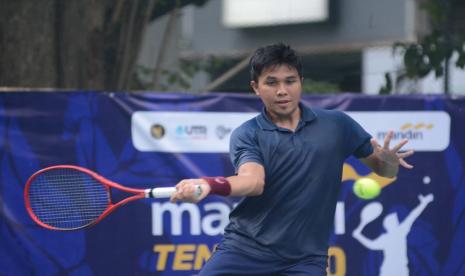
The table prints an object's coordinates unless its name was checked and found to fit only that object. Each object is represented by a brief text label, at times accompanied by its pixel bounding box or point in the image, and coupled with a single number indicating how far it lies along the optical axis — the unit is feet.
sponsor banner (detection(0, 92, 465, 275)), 46.52
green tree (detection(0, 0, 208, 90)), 54.08
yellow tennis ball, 38.52
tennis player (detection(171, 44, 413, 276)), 31.27
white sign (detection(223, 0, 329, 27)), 137.28
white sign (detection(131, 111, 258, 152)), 47.09
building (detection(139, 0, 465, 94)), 127.65
